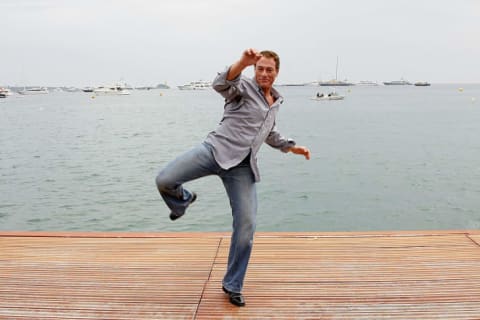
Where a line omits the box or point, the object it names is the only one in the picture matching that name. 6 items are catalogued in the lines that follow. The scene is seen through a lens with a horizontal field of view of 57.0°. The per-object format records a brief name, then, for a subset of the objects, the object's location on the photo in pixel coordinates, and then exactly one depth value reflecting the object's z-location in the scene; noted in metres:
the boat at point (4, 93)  105.70
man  2.62
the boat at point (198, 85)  172.32
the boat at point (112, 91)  121.88
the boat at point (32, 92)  141.00
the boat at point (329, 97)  69.47
